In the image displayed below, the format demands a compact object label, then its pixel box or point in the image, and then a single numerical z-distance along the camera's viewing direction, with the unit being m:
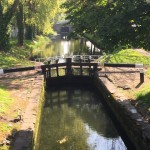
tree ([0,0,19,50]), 33.41
